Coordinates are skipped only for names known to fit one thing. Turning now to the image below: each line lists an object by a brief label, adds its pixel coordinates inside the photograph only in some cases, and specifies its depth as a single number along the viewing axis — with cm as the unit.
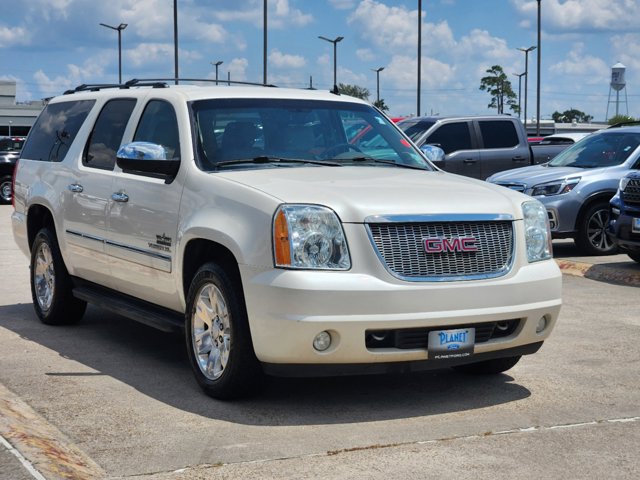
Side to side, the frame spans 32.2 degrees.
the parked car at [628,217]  1205
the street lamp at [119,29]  5853
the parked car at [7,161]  2722
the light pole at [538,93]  4812
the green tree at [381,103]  8941
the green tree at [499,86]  10888
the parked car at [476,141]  1870
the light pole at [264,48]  4488
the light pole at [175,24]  4712
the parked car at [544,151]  1983
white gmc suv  594
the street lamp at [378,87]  7895
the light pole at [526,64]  6756
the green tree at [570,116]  14750
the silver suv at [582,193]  1445
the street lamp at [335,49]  5829
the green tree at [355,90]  8448
